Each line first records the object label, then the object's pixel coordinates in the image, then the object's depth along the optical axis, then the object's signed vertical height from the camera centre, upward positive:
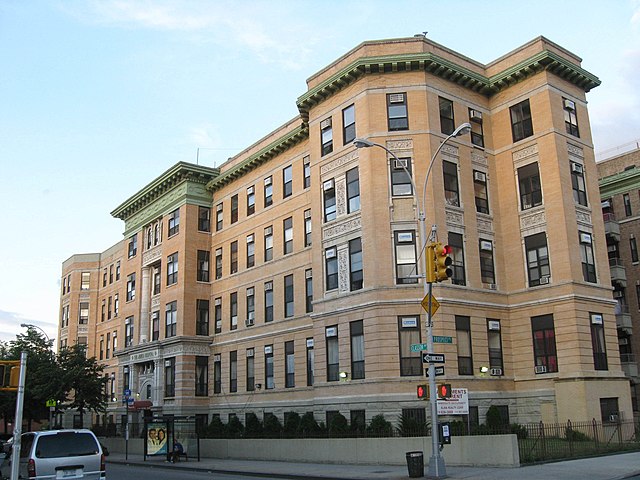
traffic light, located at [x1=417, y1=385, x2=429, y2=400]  22.50 +0.09
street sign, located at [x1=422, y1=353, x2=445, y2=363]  22.66 +1.18
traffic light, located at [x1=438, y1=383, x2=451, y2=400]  22.08 +0.10
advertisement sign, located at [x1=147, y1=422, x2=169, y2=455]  36.88 -1.90
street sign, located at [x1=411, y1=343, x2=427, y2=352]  22.73 +1.55
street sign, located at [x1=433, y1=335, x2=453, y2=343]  22.72 +1.79
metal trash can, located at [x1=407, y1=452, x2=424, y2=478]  22.45 -2.19
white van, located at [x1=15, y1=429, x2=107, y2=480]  16.92 -1.21
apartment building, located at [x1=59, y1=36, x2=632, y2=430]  33.75 +7.89
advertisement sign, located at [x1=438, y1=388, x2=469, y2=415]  23.38 -0.35
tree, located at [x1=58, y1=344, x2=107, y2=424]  50.99 +2.02
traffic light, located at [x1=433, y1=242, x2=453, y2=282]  20.95 +3.90
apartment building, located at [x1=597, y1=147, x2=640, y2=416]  47.28 +10.16
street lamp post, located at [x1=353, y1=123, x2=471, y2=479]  21.99 -0.83
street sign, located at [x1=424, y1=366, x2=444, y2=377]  23.06 +0.78
